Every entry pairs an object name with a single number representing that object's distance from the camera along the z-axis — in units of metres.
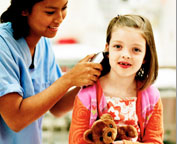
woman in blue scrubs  1.53
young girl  1.45
